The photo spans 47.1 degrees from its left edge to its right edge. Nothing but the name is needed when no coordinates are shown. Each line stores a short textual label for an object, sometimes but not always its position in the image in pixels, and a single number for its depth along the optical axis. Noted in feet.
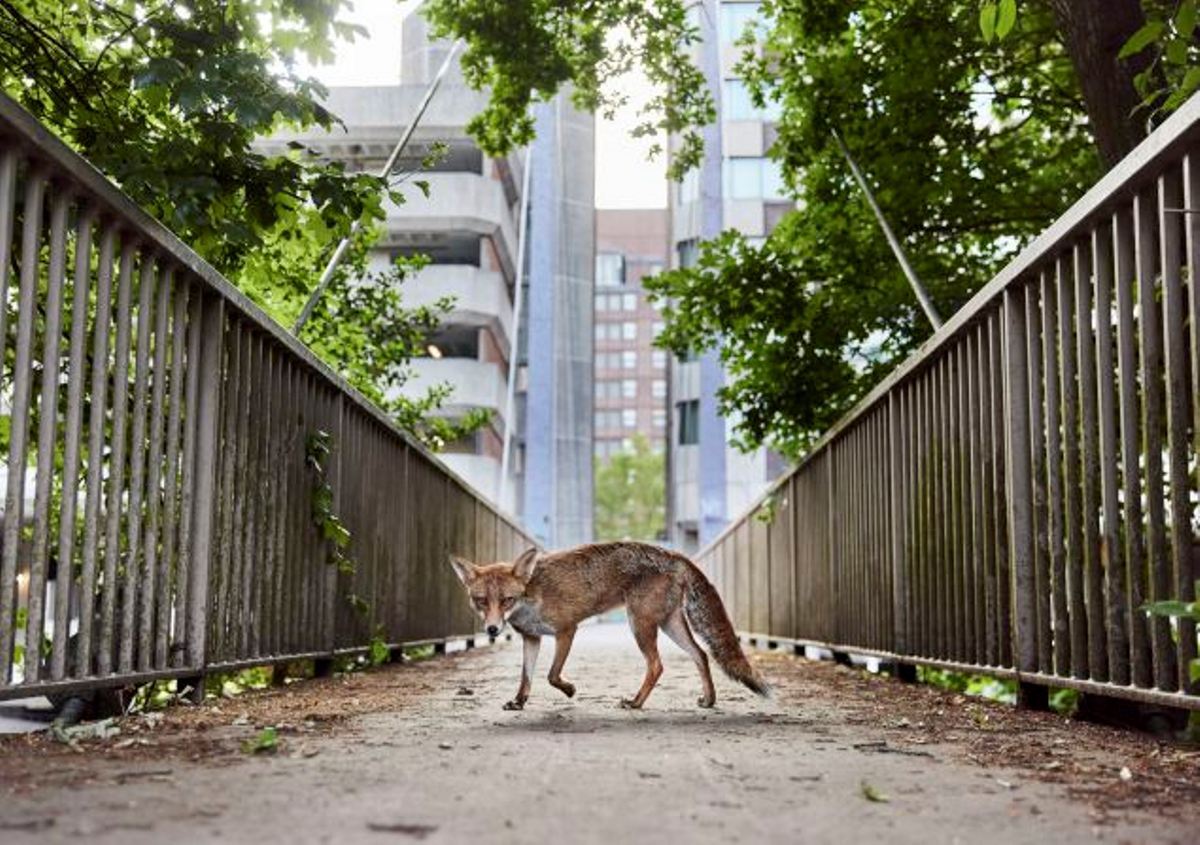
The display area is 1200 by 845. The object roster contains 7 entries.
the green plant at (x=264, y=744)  13.67
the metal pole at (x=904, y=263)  29.22
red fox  21.84
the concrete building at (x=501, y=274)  143.74
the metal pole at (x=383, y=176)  28.68
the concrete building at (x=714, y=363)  165.78
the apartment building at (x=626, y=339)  464.65
